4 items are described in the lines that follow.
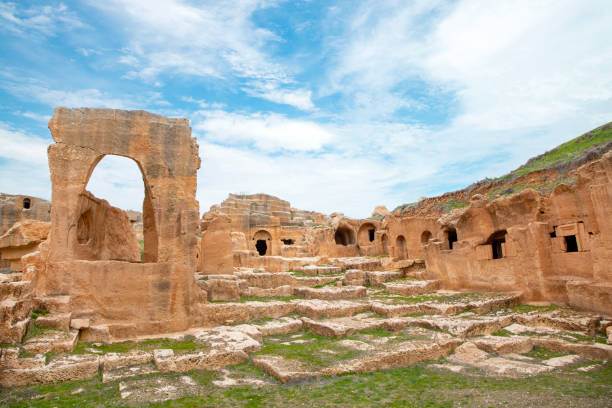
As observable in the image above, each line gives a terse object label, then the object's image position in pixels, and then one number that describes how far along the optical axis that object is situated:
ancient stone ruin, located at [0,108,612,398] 5.67
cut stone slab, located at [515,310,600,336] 7.21
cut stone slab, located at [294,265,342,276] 16.48
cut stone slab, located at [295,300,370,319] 9.08
